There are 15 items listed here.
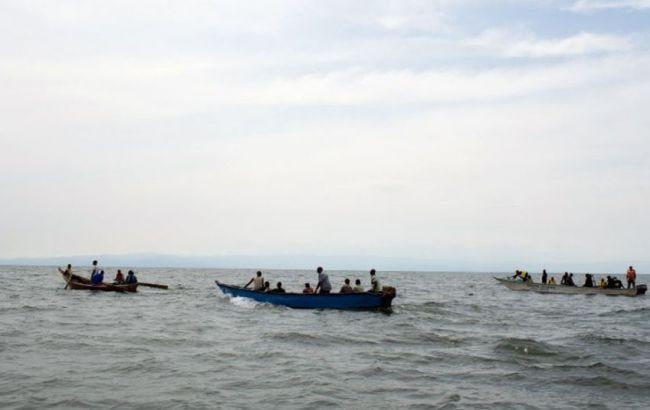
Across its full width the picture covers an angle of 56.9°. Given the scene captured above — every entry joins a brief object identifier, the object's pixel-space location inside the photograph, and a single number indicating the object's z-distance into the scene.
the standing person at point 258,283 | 32.91
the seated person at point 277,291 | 31.08
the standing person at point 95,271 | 41.10
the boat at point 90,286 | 40.25
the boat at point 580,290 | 48.62
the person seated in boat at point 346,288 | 29.84
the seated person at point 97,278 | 40.81
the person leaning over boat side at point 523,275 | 53.97
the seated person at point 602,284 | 49.59
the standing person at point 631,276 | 51.22
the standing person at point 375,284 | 29.99
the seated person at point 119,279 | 41.60
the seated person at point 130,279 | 41.00
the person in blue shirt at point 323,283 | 30.16
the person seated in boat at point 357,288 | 29.39
